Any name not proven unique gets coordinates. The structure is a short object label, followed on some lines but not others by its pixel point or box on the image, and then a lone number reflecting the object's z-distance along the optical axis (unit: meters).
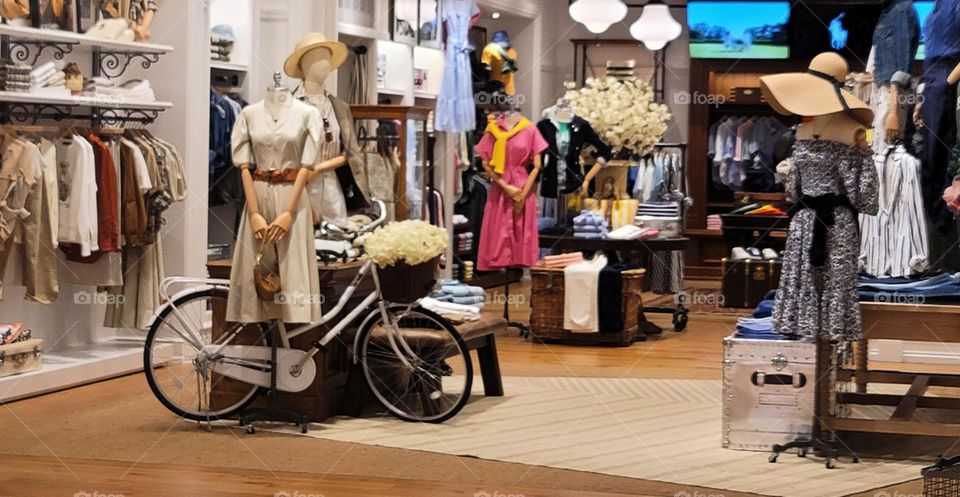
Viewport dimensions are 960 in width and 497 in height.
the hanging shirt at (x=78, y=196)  7.48
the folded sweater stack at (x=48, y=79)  7.34
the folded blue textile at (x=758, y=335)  6.12
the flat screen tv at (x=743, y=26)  14.03
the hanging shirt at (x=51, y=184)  7.34
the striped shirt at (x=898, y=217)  8.82
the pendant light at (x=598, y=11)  10.96
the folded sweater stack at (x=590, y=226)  9.68
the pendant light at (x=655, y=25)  11.82
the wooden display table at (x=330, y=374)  6.55
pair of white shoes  11.27
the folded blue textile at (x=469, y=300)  7.46
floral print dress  5.89
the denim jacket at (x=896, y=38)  7.77
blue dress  11.53
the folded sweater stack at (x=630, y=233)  9.58
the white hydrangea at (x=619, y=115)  10.39
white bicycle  6.40
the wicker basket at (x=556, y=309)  9.33
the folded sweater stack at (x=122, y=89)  7.74
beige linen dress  6.29
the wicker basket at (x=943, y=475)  4.09
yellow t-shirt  12.66
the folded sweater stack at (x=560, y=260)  9.38
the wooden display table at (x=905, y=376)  5.96
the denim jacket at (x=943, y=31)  6.88
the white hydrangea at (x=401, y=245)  6.44
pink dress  10.04
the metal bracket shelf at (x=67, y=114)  7.61
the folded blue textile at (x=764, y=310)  6.68
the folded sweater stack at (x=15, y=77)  7.14
